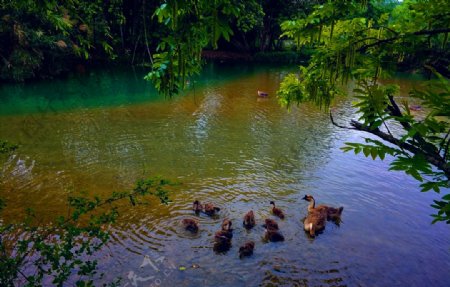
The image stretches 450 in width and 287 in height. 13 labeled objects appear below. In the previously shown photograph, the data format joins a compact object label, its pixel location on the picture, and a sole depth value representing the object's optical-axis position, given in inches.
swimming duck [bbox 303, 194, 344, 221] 322.4
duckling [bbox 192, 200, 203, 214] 333.3
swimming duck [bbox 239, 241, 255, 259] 273.9
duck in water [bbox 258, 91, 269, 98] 847.1
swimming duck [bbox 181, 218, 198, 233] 303.4
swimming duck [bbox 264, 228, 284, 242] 293.4
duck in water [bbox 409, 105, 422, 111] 736.6
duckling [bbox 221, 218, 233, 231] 297.4
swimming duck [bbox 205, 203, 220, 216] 327.3
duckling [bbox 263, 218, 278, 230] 302.4
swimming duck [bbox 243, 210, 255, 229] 310.8
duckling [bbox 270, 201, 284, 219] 329.1
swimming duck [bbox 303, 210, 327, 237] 305.4
